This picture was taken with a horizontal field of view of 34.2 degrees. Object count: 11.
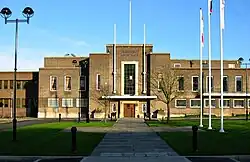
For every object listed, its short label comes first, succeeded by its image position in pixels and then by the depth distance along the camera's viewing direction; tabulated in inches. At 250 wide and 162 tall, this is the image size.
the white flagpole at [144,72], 2893.7
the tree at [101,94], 2827.3
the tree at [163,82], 2080.6
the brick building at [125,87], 2878.9
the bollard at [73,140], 697.0
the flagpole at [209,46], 1343.6
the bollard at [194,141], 698.0
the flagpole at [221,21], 1152.8
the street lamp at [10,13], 874.8
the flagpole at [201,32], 1450.5
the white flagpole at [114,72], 2890.7
